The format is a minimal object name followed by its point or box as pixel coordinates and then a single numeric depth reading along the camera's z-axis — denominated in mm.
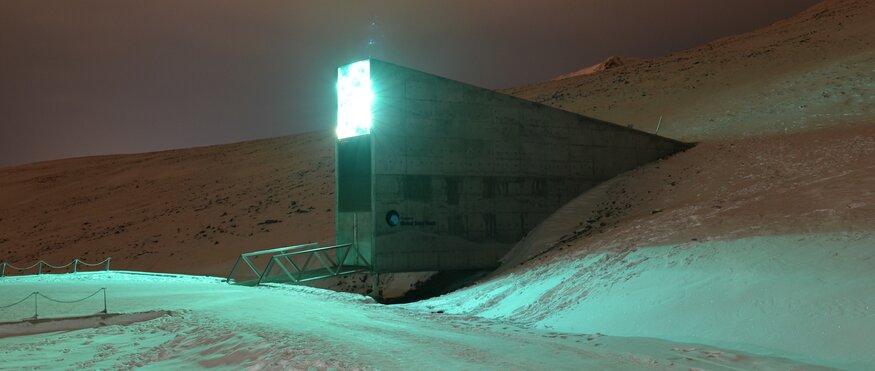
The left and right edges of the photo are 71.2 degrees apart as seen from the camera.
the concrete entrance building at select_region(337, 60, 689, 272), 18391
